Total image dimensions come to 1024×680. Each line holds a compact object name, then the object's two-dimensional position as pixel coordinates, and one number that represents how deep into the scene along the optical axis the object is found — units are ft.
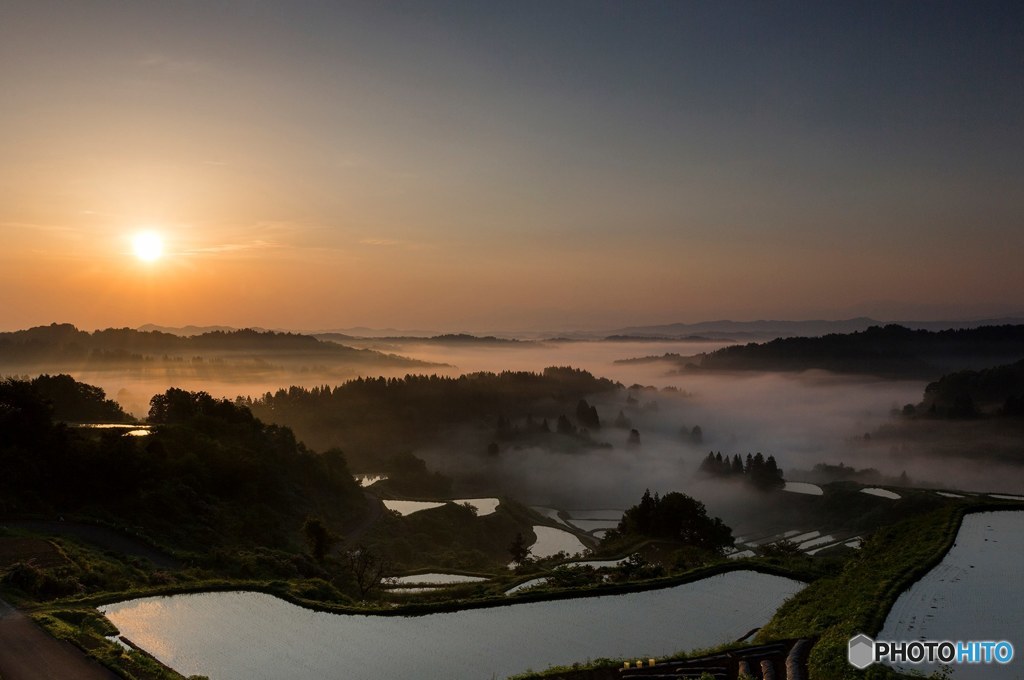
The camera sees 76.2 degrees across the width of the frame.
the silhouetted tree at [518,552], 294.87
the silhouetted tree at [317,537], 195.93
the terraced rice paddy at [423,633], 94.48
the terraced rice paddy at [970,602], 82.28
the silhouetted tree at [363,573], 170.40
